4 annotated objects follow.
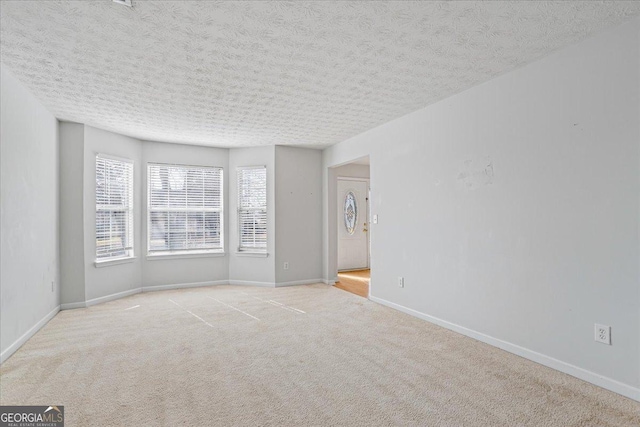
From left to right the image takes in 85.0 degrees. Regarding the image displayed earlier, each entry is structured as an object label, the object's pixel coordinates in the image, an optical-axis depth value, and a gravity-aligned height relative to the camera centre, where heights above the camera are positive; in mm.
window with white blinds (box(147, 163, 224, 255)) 5816 +108
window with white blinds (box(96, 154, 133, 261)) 5012 +117
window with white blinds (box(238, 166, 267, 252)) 6152 +118
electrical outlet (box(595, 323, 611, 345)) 2389 -845
